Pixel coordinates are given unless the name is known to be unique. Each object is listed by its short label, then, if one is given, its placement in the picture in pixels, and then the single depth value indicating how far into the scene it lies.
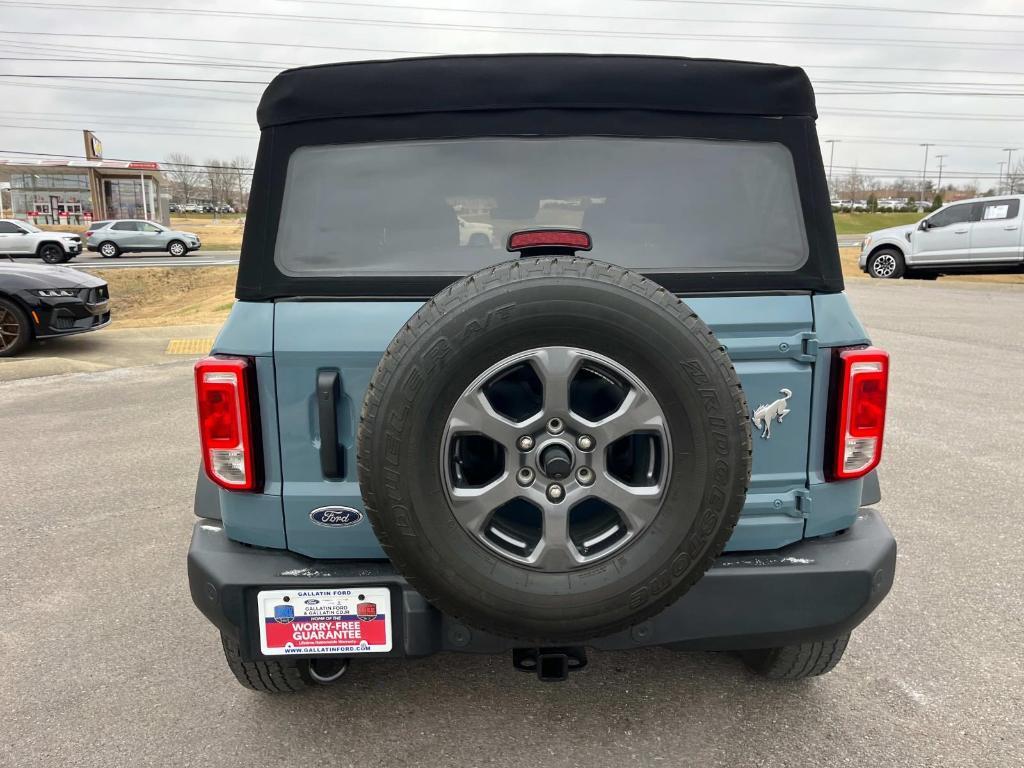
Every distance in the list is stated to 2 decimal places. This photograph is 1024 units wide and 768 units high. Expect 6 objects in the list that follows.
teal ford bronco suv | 2.01
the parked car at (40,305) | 9.14
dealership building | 49.83
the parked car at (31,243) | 27.28
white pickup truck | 16.72
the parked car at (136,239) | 32.56
